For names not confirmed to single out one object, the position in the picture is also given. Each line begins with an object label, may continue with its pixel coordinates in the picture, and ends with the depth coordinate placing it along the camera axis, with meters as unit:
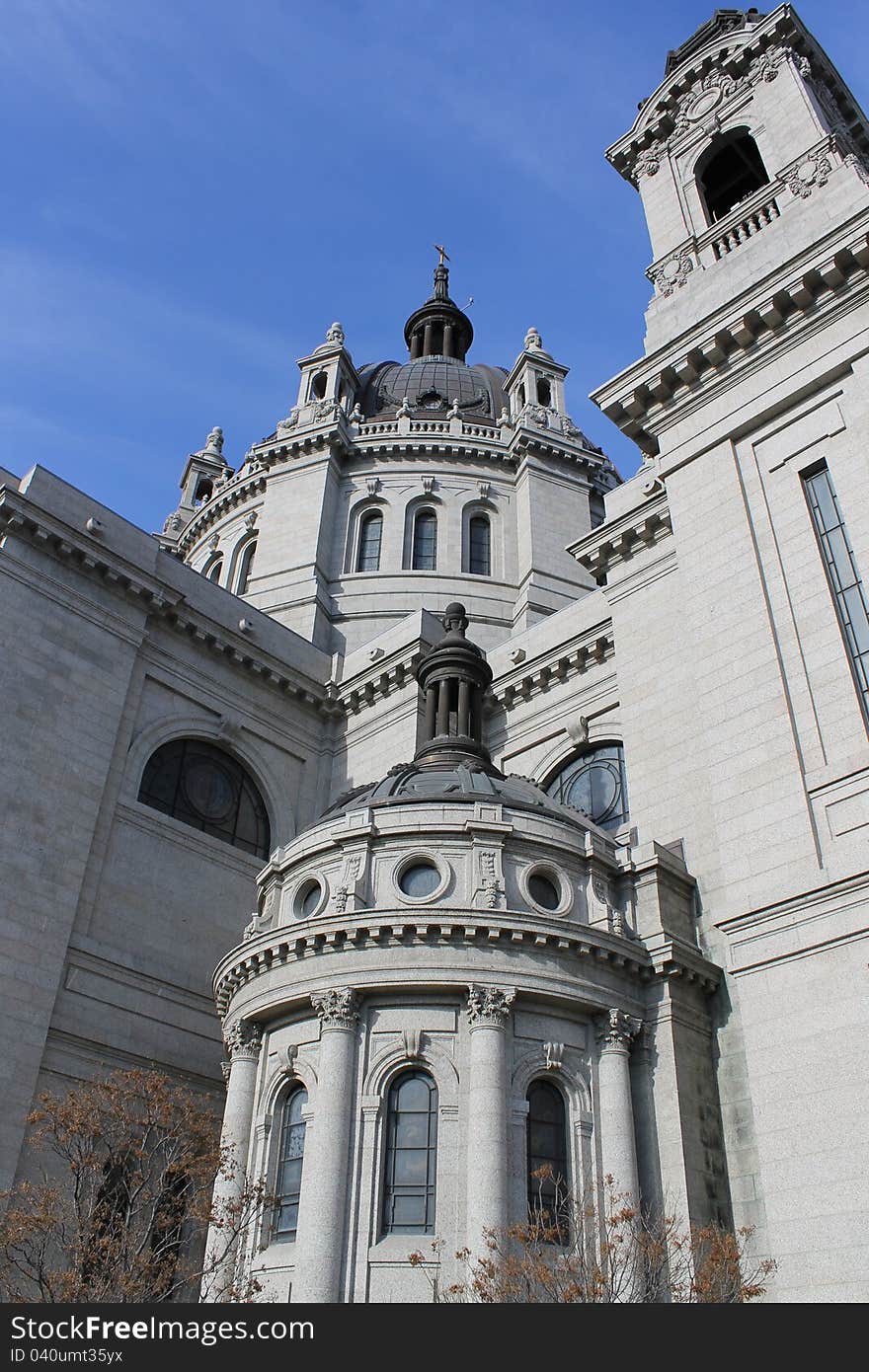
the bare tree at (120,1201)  14.30
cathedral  17.19
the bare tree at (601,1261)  13.31
